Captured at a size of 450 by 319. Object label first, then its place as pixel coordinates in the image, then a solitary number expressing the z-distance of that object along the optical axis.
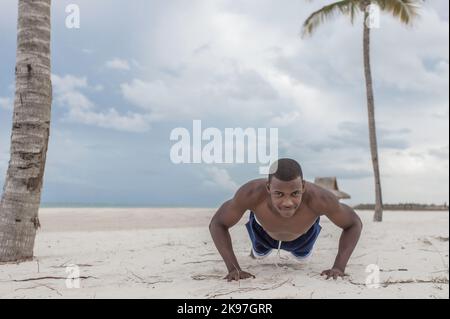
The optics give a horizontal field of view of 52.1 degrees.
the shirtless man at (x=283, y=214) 4.00
